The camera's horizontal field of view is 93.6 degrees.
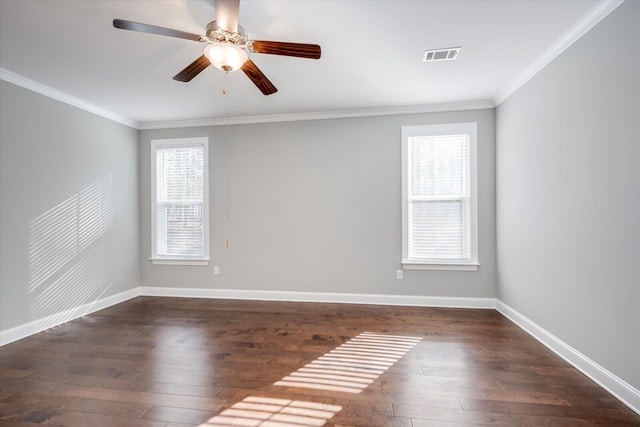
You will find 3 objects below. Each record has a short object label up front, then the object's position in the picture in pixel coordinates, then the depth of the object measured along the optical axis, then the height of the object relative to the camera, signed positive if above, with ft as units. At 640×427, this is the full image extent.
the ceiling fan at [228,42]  5.90 +3.65
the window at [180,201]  14.78 +0.72
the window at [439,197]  12.76 +0.73
